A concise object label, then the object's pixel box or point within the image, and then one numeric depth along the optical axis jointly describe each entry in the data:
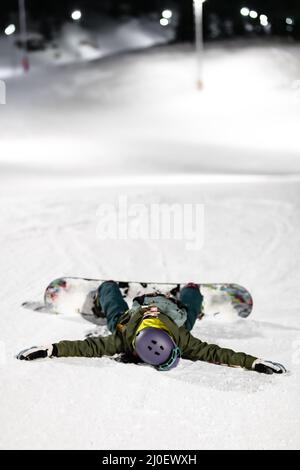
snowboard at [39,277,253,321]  6.09
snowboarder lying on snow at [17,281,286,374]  4.54
